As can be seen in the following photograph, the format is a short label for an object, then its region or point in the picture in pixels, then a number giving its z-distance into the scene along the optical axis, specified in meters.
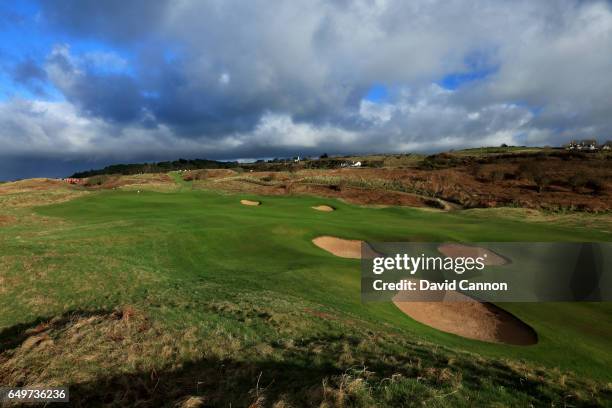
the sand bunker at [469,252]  22.83
